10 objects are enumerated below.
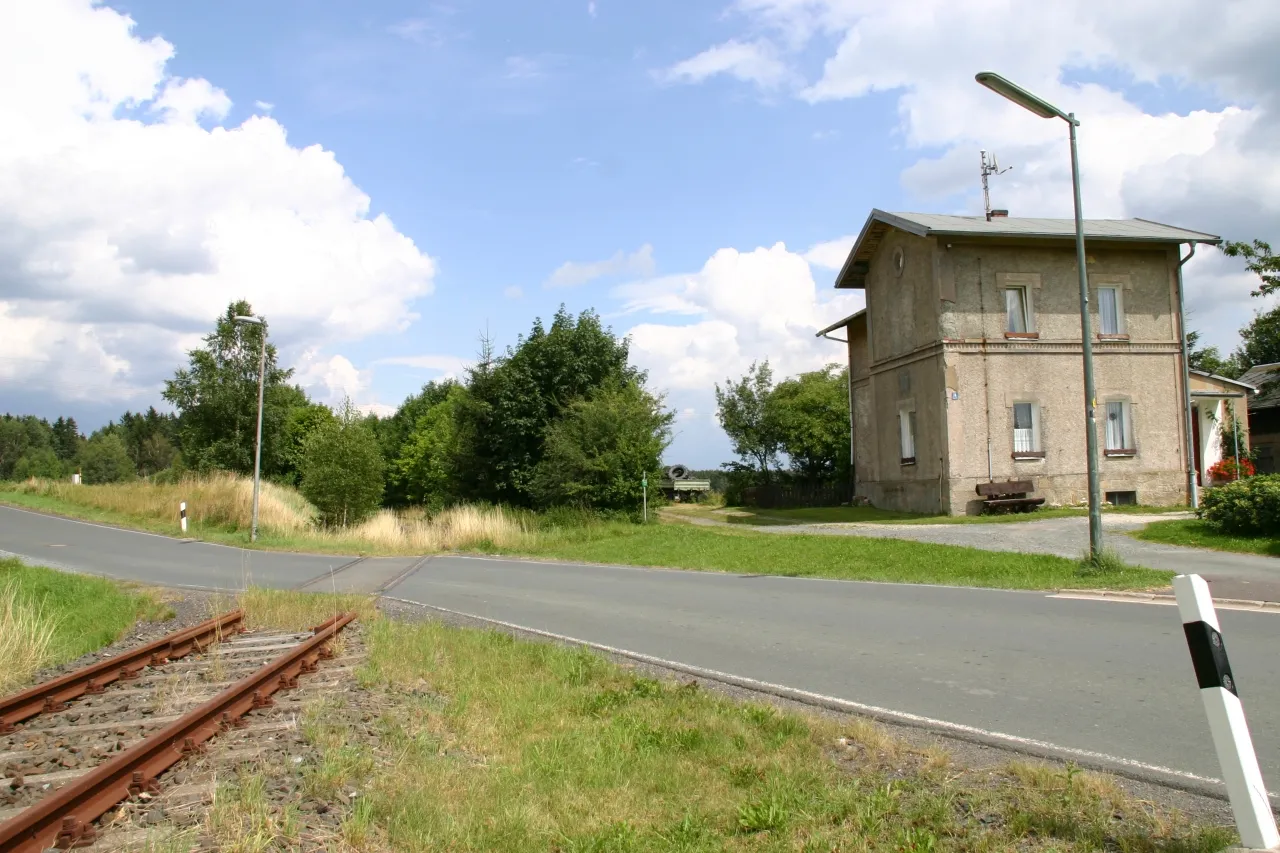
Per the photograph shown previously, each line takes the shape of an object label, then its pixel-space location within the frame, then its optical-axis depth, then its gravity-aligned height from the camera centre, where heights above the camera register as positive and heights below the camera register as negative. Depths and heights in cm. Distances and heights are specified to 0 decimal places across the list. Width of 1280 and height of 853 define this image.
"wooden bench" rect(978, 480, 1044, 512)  2730 -35
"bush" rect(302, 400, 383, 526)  3478 +54
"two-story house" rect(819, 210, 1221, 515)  2811 +383
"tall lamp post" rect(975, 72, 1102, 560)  1426 +223
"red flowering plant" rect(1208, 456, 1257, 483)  2874 +42
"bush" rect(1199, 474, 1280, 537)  1786 -45
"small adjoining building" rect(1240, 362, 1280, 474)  3781 +255
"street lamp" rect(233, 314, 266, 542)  2914 +63
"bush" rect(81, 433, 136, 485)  11162 +378
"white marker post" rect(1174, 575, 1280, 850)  344 -89
